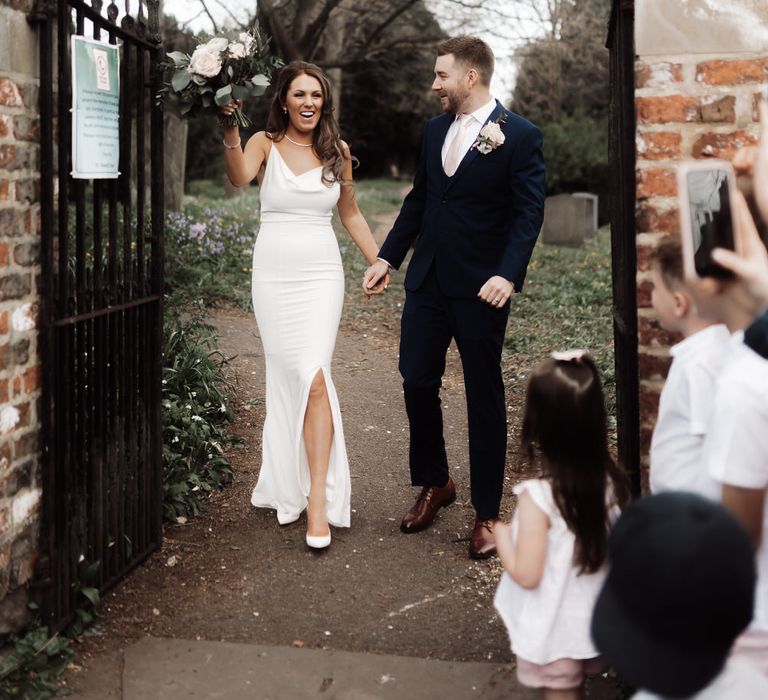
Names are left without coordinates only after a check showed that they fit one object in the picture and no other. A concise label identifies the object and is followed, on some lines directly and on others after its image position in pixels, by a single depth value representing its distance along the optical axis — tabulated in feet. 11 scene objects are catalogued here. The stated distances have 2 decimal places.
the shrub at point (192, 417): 17.67
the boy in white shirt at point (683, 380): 8.54
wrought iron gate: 12.01
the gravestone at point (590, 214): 58.70
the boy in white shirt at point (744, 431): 7.20
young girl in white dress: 9.48
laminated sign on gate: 12.15
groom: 15.06
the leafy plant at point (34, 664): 11.28
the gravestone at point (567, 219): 57.36
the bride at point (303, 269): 16.20
